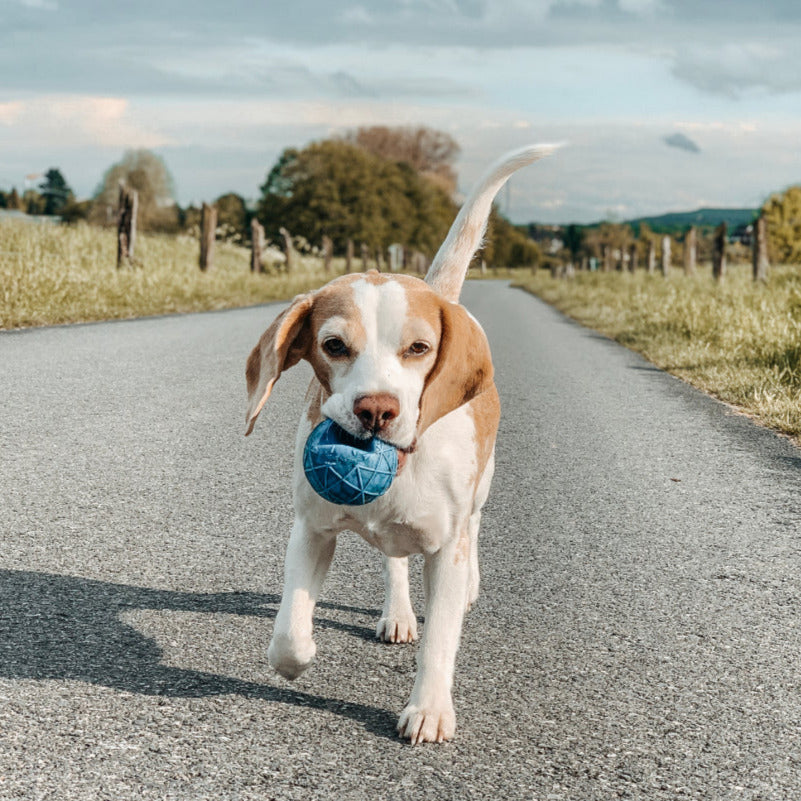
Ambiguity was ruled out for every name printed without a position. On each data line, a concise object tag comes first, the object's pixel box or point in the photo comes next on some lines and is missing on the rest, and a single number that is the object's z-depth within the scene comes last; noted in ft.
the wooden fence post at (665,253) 114.83
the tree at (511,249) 420.36
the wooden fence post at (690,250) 105.09
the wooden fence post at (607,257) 157.69
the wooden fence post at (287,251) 109.81
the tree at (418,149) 322.96
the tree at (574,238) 433.52
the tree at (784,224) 207.72
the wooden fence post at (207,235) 82.23
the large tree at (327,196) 141.08
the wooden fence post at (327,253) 126.72
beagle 8.70
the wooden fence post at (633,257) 136.22
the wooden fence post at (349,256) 131.05
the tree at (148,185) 231.91
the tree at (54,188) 511.81
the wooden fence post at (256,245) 100.43
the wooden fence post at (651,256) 132.22
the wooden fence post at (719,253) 87.69
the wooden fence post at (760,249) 84.48
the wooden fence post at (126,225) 68.08
